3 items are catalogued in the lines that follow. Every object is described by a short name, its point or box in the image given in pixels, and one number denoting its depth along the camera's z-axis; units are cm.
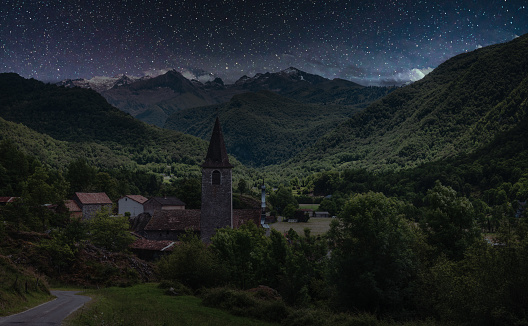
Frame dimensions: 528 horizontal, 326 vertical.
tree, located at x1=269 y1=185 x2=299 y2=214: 15179
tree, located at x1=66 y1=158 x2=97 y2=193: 10250
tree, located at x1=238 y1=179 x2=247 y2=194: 13138
